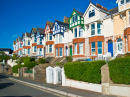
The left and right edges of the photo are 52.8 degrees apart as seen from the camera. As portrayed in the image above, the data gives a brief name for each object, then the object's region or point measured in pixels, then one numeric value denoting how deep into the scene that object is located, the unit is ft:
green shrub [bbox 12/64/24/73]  94.33
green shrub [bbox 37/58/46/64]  89.02
